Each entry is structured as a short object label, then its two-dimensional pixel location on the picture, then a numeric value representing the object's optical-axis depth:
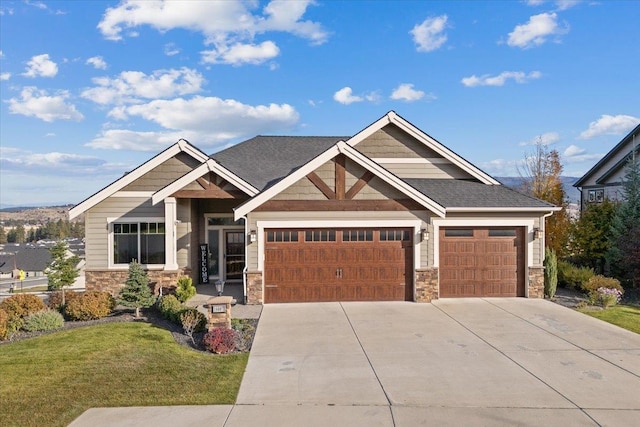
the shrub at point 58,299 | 11.88
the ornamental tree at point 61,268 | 13.03
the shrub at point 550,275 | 14.07
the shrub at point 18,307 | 10.21
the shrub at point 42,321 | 10.26
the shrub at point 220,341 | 8.53
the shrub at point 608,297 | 12.85
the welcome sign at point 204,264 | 15.84
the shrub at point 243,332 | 8.93
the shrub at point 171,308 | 10.81
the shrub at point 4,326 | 9.57
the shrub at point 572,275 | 15.28
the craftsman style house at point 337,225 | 13.00
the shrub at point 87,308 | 11.09
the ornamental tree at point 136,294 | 11.64
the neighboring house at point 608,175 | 22.91
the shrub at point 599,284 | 13.74
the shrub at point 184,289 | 12.68
